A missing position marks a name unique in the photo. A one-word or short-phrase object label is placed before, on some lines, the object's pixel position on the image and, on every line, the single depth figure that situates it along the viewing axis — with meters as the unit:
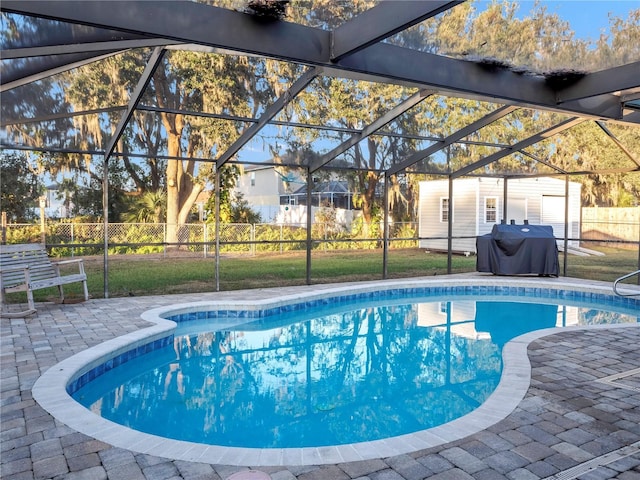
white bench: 6.07
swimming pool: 2.65
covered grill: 10.25
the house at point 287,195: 18.33
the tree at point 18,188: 13.85
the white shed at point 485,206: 15.73
